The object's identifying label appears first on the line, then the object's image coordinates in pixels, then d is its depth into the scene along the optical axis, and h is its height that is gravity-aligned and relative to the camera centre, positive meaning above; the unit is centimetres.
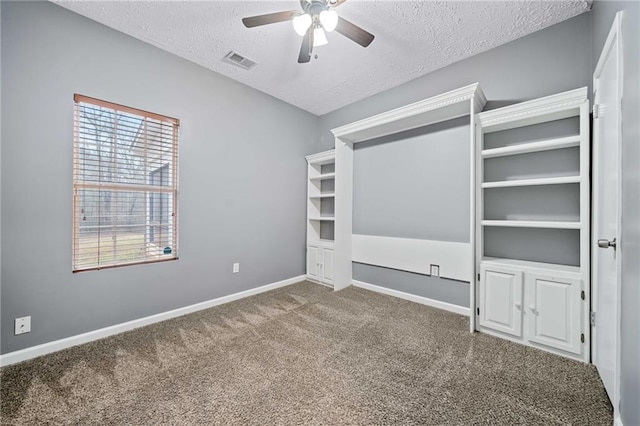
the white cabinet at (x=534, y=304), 192 -75
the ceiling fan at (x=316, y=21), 176 +138
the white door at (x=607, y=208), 136 +4
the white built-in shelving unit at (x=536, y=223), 193 -7
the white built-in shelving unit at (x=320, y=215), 378 -3
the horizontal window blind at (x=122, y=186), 218 +25
